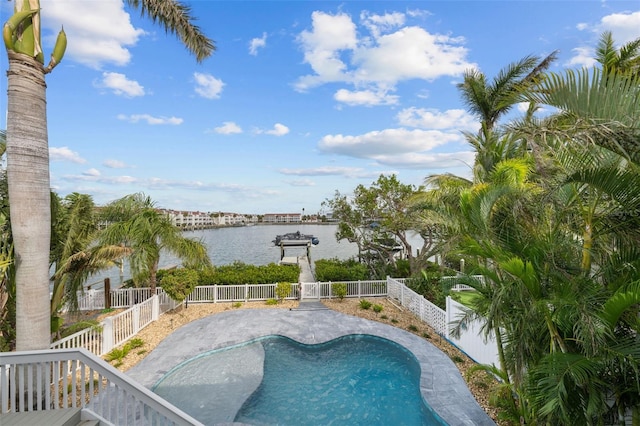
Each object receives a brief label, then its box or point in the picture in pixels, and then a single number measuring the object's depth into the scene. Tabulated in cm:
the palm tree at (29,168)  381
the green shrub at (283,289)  1221
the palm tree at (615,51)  727
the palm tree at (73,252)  559
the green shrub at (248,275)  1250
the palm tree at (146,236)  910
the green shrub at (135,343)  778
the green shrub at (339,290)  1235
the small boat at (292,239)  2526
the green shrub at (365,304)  1125
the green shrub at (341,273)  1349
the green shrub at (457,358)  720
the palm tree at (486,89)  986
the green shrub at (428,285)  1121
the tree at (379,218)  1406
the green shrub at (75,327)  644
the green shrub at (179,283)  1011
